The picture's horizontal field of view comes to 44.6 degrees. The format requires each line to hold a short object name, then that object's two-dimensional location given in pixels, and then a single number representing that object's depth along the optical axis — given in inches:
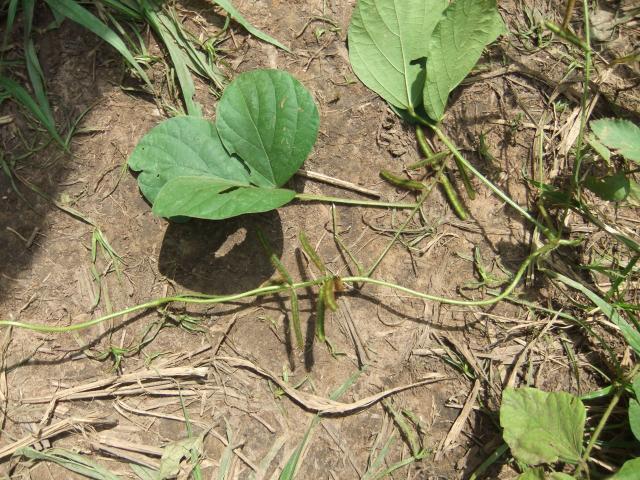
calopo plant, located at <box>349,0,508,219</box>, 18.3
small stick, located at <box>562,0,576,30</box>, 16.6
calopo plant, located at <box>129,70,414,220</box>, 17.8
